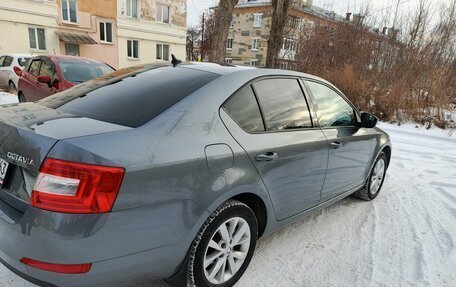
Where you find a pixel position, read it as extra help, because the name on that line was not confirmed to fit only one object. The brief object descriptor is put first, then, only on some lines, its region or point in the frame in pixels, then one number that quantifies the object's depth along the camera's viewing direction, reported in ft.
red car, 21.88
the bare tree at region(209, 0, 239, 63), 33.60
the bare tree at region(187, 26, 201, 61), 159.74
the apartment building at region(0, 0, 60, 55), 69.56
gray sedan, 5.46
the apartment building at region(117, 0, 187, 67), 89.86
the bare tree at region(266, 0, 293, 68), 39.94
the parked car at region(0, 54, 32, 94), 40.93
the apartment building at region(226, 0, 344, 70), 144.36
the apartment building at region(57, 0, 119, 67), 79.66
